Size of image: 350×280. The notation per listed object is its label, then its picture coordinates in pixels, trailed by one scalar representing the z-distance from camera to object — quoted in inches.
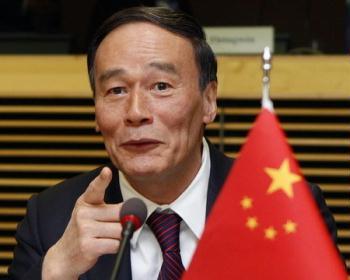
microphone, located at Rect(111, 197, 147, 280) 93.5
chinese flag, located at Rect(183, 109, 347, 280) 93.8
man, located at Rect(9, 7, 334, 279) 101.6
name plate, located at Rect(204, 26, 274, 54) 128.8
